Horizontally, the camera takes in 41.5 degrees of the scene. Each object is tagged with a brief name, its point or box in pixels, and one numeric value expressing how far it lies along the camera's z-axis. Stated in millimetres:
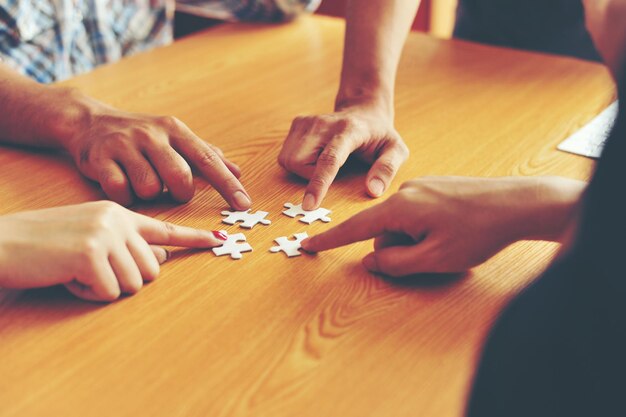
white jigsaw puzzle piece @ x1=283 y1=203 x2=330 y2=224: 525
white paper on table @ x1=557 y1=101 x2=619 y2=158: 603
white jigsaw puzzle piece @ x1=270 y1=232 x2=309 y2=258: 489
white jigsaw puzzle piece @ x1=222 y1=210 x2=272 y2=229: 520
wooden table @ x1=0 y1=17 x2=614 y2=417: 388
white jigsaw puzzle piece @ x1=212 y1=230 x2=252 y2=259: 488
